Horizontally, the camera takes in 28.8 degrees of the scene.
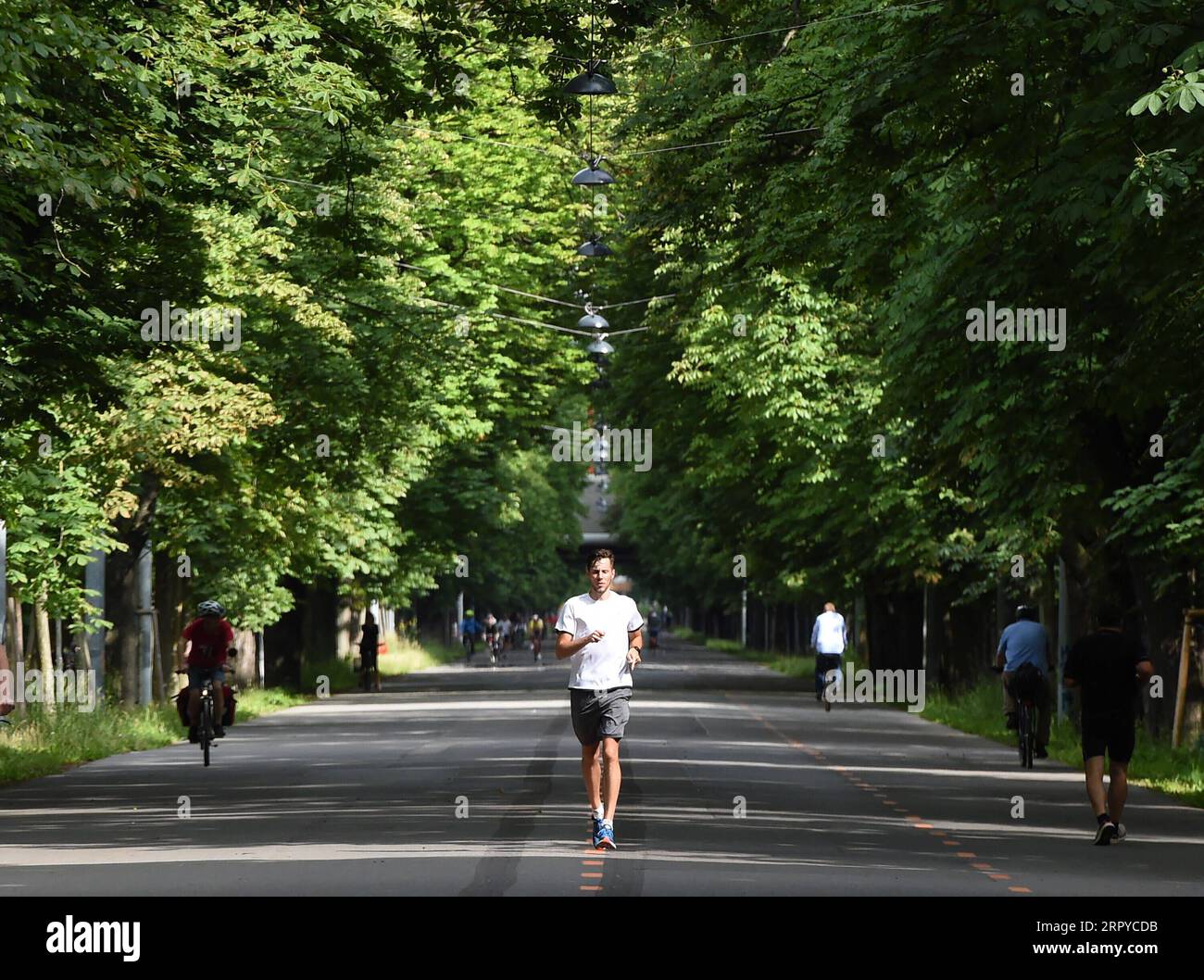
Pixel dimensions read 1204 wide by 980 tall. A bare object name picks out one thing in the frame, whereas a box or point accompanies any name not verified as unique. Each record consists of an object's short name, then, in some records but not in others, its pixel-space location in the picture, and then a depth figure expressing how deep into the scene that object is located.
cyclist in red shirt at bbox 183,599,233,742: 25.45
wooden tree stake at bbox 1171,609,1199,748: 26.77
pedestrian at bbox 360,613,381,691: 49.27
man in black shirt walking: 16.92
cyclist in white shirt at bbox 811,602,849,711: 42.09
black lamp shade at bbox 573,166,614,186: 30.33
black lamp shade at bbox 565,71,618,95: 21.22
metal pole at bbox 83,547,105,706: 30.18
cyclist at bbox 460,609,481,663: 85.93
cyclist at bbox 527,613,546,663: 82.44
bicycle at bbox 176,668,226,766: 25.27
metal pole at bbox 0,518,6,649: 21.95
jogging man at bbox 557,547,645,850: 15.39
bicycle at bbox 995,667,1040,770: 25.77
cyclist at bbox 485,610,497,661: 74.44
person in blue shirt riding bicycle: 26.03
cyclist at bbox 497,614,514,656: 77.45
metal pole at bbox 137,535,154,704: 33.75
